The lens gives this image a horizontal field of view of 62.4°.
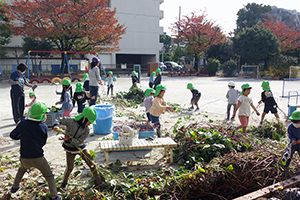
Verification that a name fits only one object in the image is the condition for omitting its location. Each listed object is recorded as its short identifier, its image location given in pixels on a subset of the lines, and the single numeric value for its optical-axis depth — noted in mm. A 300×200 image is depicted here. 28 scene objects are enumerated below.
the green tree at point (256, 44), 30328
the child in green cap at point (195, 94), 10611
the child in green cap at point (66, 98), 7164
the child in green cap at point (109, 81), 14336
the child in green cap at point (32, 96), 7514
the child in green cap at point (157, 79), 11930
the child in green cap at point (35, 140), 3545
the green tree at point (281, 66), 27211
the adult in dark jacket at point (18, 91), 7445
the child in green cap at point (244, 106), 6711
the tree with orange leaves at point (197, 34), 33625
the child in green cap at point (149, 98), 6996
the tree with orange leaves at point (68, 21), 23656
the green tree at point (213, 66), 32281
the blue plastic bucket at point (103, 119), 7105
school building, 38388
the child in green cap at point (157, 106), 6027
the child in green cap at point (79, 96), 7698
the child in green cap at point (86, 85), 10820
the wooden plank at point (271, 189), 3613
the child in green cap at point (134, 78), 13914
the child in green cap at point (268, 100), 7750
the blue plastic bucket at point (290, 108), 8617
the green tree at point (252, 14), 47219
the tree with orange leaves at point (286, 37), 34000
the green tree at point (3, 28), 25100
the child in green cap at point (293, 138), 4238
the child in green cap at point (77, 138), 3930
